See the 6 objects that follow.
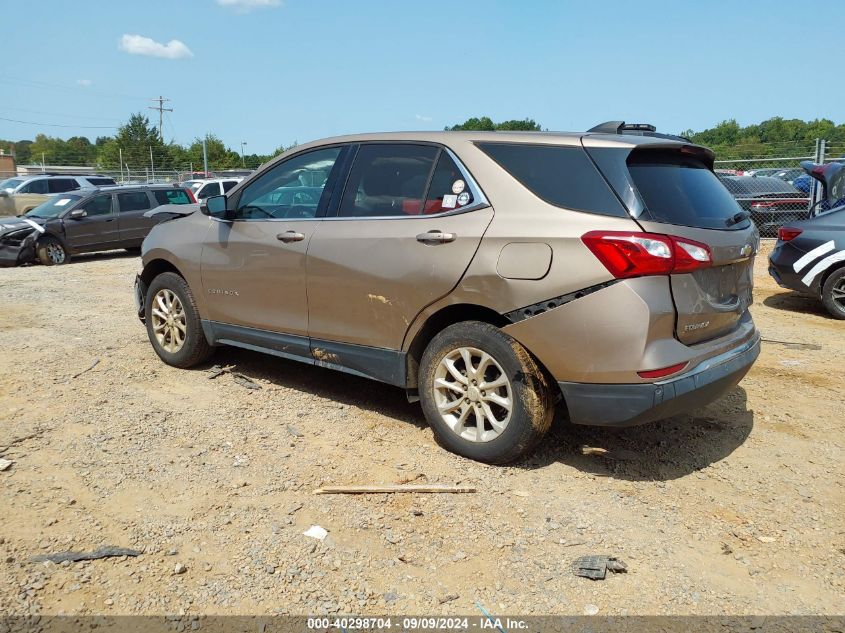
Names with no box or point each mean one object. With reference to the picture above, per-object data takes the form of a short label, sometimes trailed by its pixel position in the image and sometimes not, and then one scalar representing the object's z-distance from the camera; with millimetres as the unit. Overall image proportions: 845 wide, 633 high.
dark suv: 13922
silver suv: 22219
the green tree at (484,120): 40059
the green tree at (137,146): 64062
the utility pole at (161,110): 76125
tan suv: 3402
